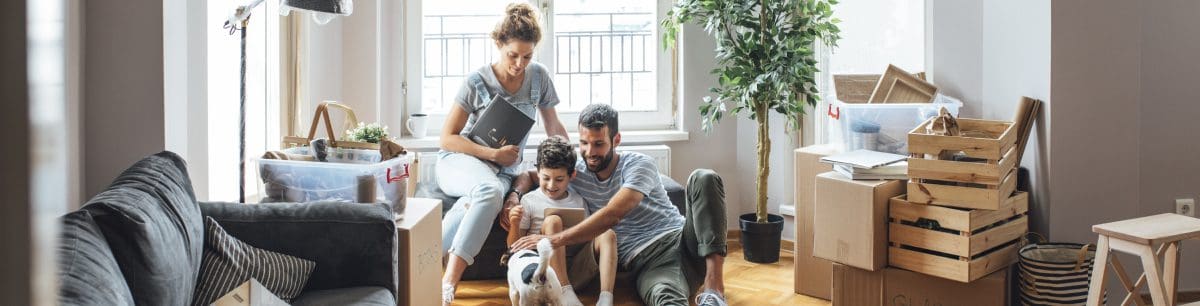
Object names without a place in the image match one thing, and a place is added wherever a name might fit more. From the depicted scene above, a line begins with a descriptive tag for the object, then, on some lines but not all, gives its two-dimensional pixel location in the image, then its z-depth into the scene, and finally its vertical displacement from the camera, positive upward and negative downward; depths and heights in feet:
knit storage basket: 9.87 -1.50
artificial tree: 13.61 +1.02
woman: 12.07 -0.18
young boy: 11.85 -0.88
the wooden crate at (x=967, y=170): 10.01 -0.45
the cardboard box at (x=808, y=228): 12.36 -1.26
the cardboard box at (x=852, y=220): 10.73 -1.02
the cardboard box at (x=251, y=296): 7.09 -1.20
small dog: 10.17 -1.60
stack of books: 10.98 -0.44
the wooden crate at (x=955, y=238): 10.03 -1.14
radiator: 15.65 -0.51
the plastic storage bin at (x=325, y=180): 8.78 -0.47
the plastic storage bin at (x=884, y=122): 11.59 +0.04
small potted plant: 9.37 -0.08
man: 11.30 -1.11
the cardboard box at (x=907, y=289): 10.33 -1.71
